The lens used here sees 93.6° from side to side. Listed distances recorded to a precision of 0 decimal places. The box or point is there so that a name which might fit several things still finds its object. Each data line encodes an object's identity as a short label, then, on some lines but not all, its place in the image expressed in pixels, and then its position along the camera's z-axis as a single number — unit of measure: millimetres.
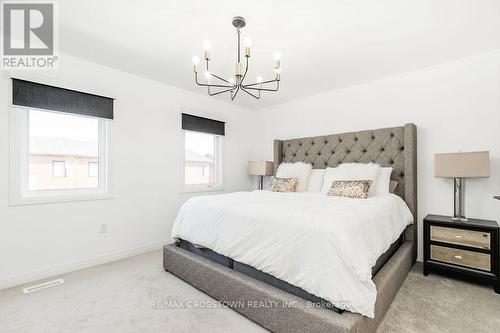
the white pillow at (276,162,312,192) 3266
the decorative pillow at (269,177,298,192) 3125
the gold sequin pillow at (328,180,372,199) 2428
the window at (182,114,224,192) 3615
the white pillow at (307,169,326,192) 3180
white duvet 1253
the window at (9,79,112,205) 2211
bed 1320
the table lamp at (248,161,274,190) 3977
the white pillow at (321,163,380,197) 2672
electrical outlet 2702
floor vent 2059
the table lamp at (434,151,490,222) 2120
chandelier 1661
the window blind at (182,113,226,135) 3520
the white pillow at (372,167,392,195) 2631
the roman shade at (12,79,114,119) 2189
